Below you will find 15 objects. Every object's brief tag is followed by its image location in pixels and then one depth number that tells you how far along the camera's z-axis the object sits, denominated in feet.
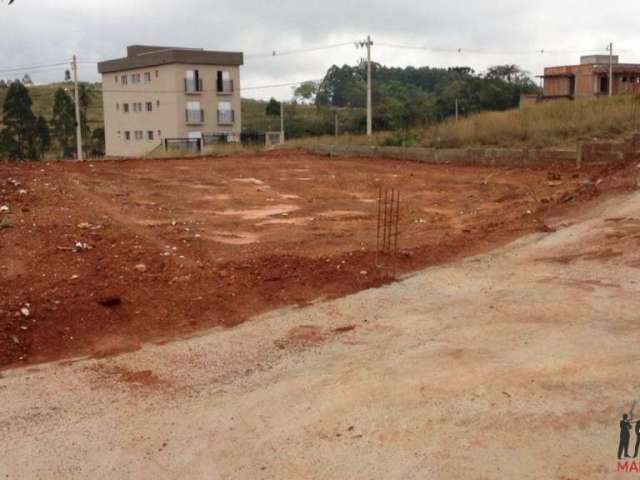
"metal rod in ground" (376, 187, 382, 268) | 25.23
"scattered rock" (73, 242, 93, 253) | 25.38
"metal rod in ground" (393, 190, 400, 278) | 24.36
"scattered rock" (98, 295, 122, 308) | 20.42
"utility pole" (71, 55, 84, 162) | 122.83
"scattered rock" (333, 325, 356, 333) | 19.15
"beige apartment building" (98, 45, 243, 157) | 168.55
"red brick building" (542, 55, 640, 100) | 171.12
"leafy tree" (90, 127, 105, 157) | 190.35
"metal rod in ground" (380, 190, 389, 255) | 26.91
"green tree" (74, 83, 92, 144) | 181.00
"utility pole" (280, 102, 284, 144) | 173.58
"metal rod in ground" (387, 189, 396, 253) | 27.80
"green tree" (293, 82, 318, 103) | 289.53
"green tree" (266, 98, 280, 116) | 217.56
